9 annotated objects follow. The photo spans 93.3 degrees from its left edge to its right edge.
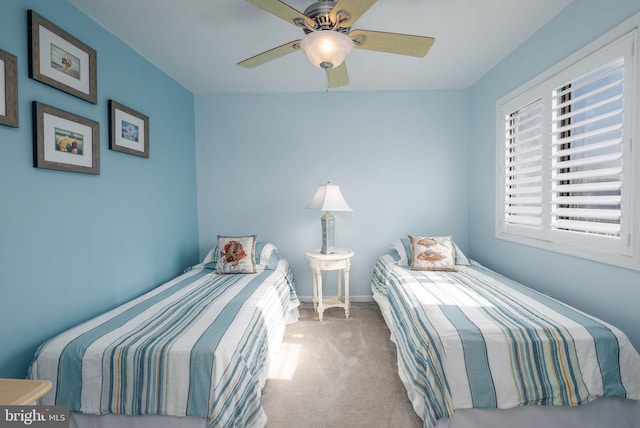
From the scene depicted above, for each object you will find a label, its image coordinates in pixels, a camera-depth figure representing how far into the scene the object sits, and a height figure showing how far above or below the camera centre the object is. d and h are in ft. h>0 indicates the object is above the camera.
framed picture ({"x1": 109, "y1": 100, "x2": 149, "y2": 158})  7.16 +1.96
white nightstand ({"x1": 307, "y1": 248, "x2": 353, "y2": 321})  9.88 -2.01
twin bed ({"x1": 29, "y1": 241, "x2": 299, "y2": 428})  4.47 -2.51
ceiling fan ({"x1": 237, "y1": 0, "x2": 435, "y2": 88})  4.71 +3.02
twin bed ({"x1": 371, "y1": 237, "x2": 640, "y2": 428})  4.59 -2.58
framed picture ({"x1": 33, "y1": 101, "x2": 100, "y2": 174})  5.40 +1.30
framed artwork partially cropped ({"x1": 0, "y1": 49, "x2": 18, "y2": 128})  4.79 +1.91
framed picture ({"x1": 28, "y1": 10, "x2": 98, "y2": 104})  5.31 +2.85
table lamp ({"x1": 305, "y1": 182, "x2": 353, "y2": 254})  10.02 +0.06
